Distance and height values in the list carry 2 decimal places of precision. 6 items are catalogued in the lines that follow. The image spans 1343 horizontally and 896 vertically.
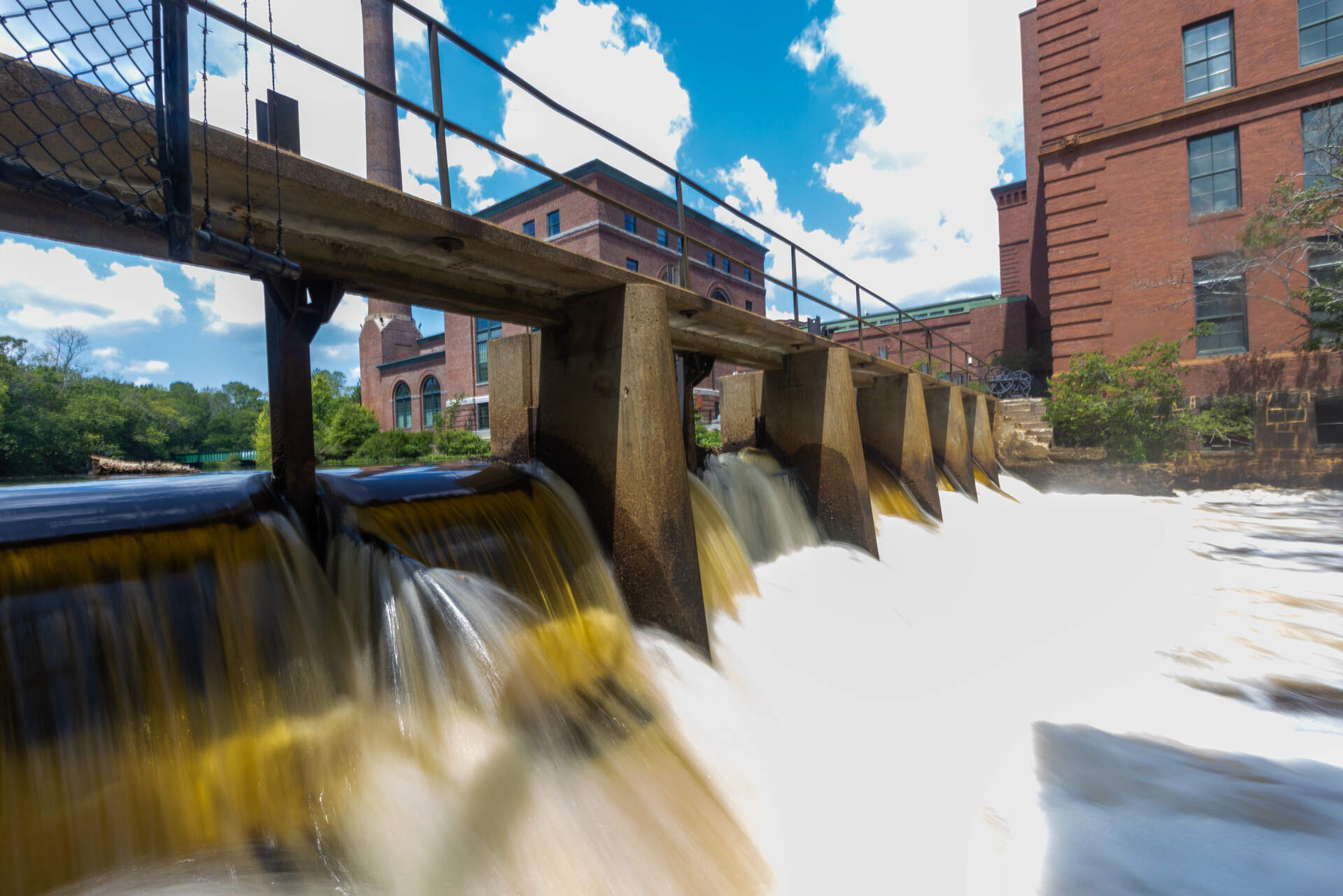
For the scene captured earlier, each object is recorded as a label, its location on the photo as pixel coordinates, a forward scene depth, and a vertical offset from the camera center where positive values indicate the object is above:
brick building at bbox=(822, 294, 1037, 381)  33.19 +6.63
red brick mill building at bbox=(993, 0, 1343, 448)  15.91 +8.08
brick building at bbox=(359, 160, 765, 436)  32.69 +11.01
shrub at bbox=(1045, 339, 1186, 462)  16.52 +0.72
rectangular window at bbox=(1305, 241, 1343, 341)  14.66 +4.03
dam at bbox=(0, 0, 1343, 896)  2.54 -1.54
